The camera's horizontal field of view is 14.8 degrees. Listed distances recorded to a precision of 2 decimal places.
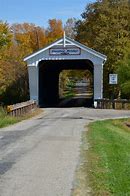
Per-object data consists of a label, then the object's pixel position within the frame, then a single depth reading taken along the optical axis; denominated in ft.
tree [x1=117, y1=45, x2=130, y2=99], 137.49
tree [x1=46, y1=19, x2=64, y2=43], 288.51
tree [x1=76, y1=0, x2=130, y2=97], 170.91
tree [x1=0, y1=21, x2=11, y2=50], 196.12
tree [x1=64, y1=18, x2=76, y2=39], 331.36
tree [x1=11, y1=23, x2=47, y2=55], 263.49
